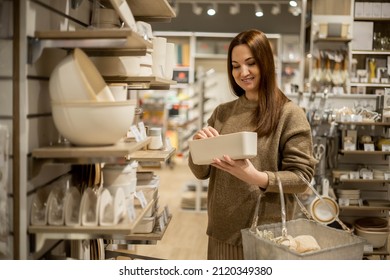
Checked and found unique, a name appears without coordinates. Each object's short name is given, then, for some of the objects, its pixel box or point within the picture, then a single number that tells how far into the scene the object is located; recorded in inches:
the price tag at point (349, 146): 150.0
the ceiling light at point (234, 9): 296.9
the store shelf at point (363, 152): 142.9
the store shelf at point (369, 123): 139.9
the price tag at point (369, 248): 131.1
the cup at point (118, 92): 67.4
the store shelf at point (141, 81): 72.4
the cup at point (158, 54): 80.8
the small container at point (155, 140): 94.1
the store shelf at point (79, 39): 52.8
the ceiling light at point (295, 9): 282.5
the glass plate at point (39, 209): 56.0
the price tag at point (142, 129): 84.2
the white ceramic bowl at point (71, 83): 51.9
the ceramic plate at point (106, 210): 54.1
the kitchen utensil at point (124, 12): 57.6
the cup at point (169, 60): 84.6
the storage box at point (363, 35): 156.9
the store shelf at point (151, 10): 82.4
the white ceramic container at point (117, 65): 69.5
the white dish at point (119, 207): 54.1
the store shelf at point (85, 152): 52.6
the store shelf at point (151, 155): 85.1
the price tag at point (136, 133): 70.6
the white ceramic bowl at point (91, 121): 51.5
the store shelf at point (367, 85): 139.2
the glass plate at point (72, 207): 54.8
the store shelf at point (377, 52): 138.6
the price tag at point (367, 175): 147.2
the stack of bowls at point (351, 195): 152.7
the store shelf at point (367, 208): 144.9
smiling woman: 68.1
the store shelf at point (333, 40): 172.9
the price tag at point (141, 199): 65.7
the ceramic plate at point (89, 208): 54.4
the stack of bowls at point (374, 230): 141.9
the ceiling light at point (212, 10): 316.5
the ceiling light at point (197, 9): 293.3
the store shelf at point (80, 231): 53.1
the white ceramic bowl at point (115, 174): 58.7
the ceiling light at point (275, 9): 295.7
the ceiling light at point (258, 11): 294.8
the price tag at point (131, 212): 56.3
